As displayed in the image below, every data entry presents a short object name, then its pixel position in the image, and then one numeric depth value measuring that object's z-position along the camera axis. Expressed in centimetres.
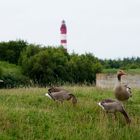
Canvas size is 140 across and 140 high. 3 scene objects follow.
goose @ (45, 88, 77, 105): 1730
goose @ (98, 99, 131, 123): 1626
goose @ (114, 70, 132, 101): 1798
